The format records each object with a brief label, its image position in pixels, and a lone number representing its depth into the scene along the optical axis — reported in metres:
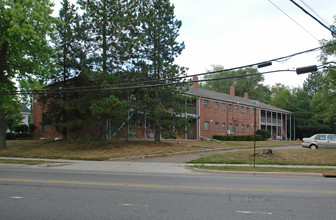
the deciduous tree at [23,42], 19.64
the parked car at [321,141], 22.36
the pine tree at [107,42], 21.84
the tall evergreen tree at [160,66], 22.88
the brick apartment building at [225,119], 35.11
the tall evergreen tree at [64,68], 24.48
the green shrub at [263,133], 44.09
